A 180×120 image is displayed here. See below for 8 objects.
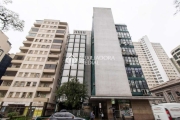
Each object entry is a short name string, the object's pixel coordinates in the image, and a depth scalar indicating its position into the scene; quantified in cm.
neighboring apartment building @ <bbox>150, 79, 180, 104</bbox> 2578
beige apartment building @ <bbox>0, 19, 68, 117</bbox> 2528
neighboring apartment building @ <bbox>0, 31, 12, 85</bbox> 3219
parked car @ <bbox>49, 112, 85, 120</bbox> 979
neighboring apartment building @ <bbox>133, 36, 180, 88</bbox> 9141
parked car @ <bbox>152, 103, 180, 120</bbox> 997
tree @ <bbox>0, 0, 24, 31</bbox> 857
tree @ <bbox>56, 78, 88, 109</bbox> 2043
